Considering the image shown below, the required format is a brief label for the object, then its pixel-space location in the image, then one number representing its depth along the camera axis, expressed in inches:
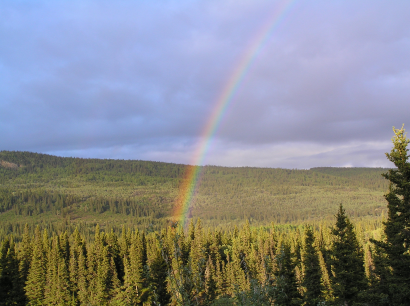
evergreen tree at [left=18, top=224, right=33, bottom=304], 2514.5
